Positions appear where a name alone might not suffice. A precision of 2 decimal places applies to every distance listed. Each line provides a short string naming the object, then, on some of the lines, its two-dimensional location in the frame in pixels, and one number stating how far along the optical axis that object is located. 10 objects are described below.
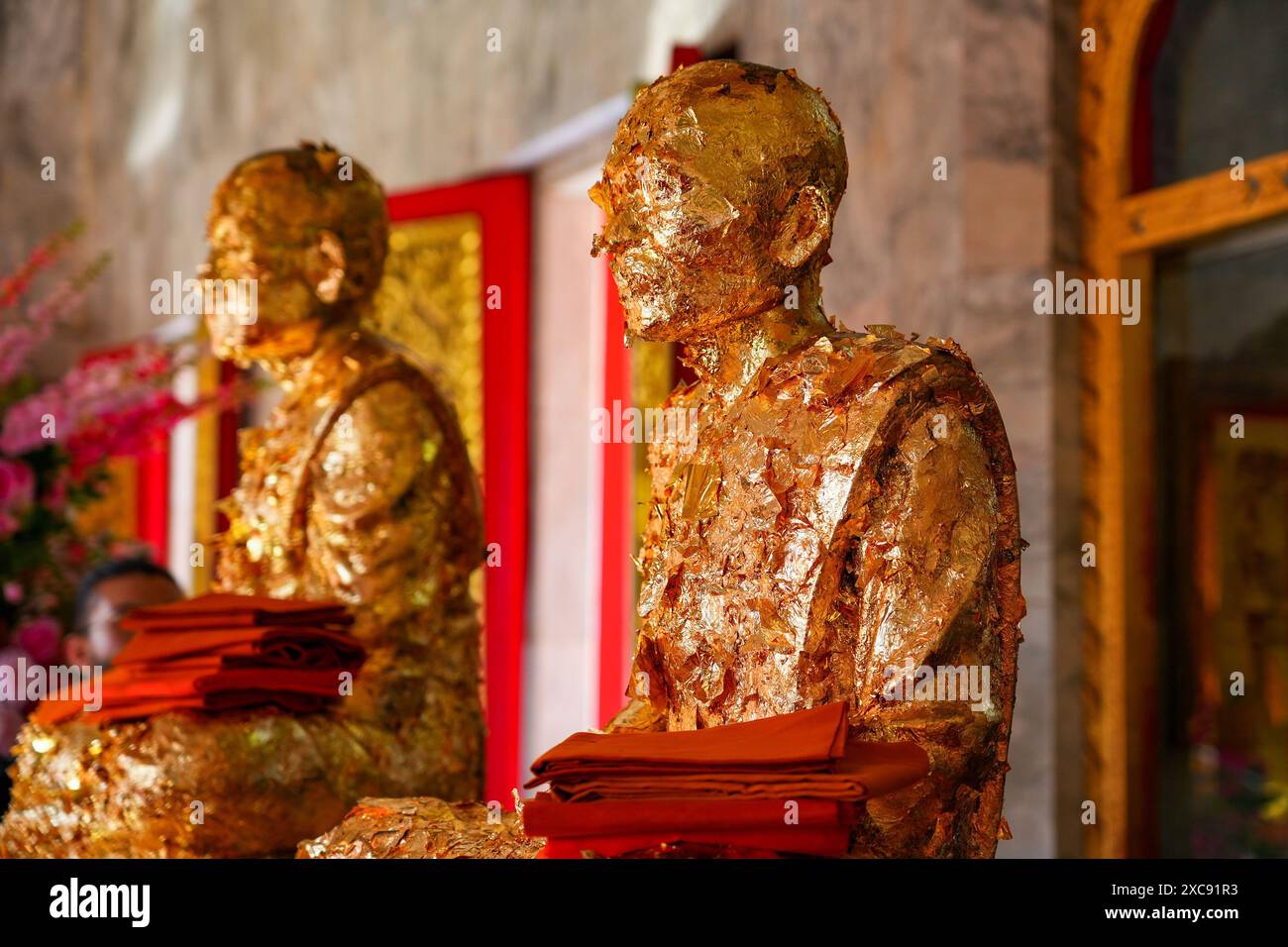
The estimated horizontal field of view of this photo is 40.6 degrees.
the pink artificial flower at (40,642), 4.35
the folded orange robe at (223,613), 2.85
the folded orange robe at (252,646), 2.84
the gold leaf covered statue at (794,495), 2.02
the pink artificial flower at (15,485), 4.19
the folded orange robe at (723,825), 1.72
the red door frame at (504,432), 6.64
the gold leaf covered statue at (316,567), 2.89
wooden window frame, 3.97
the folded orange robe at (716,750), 1.75
